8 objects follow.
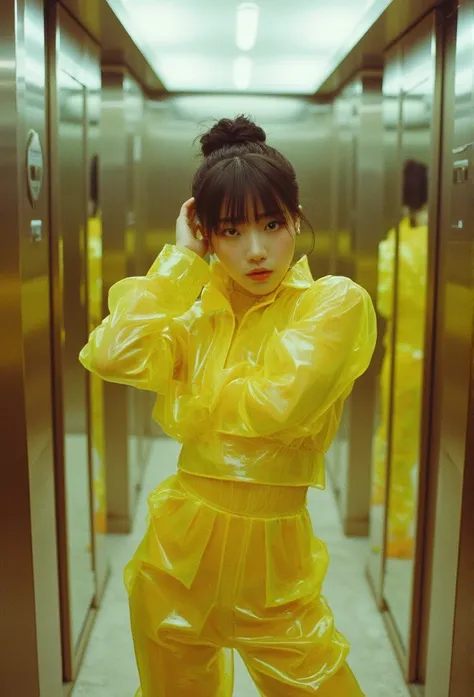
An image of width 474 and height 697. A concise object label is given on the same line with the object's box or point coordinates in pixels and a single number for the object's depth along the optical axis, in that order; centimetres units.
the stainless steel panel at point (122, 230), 348
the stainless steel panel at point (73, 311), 236
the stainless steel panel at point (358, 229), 346
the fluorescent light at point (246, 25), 261
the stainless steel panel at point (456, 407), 201
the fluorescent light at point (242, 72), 340
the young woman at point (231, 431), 164
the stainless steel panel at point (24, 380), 186
